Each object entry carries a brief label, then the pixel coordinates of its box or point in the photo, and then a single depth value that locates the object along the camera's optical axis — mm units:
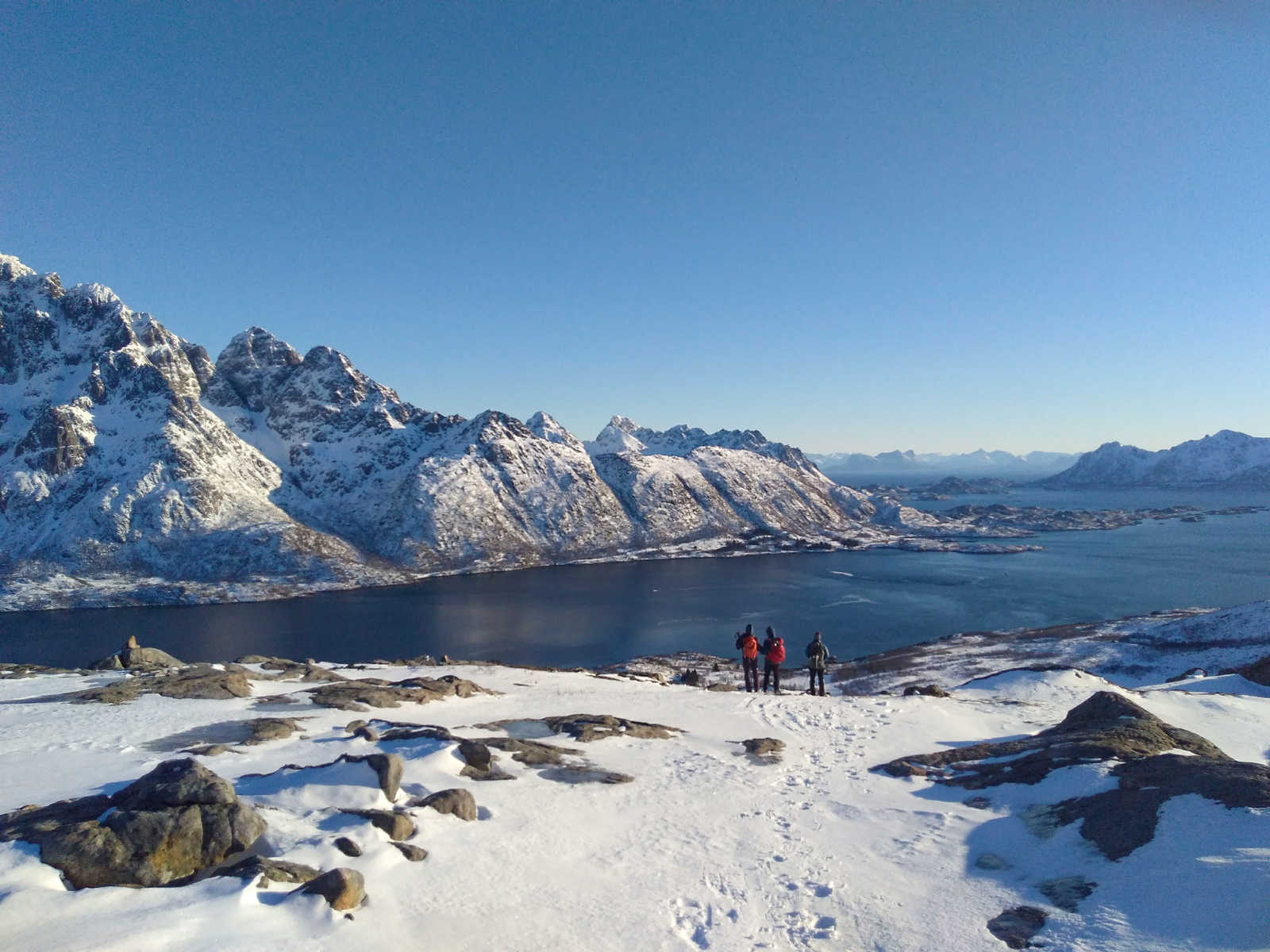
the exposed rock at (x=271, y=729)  17031
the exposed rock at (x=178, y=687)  21656
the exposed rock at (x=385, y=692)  21875
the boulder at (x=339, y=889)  9164
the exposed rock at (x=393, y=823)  11273
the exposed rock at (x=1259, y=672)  31781
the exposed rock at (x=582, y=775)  15156
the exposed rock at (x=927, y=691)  29800
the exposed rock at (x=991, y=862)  11844
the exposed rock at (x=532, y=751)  15992
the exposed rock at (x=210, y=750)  15547
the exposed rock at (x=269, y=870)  9406
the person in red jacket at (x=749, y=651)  26900
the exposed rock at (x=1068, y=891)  10243
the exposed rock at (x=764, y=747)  18172
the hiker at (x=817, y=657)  27062
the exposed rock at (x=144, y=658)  29108
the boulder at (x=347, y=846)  10504
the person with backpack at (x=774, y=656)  26828
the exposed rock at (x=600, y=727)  18516
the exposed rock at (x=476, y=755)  14953
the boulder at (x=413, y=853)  10891
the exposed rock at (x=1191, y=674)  38525
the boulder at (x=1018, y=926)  9461
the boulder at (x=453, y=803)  12516
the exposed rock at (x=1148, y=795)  11461
